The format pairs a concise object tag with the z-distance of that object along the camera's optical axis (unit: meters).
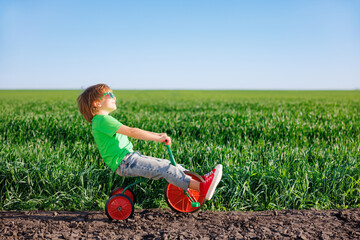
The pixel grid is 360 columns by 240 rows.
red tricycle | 3.41
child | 3.21
